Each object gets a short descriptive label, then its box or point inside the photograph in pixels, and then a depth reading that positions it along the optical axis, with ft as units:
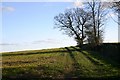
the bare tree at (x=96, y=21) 99.65
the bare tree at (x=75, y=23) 128.98
